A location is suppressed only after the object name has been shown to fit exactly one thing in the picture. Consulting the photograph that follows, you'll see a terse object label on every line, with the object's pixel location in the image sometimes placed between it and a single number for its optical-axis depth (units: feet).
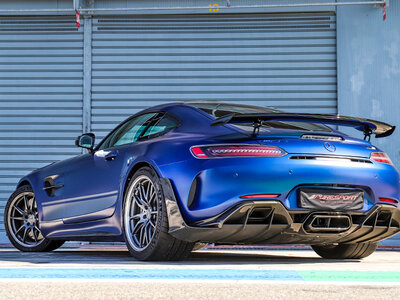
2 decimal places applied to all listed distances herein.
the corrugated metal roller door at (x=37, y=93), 40.06
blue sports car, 16.14
